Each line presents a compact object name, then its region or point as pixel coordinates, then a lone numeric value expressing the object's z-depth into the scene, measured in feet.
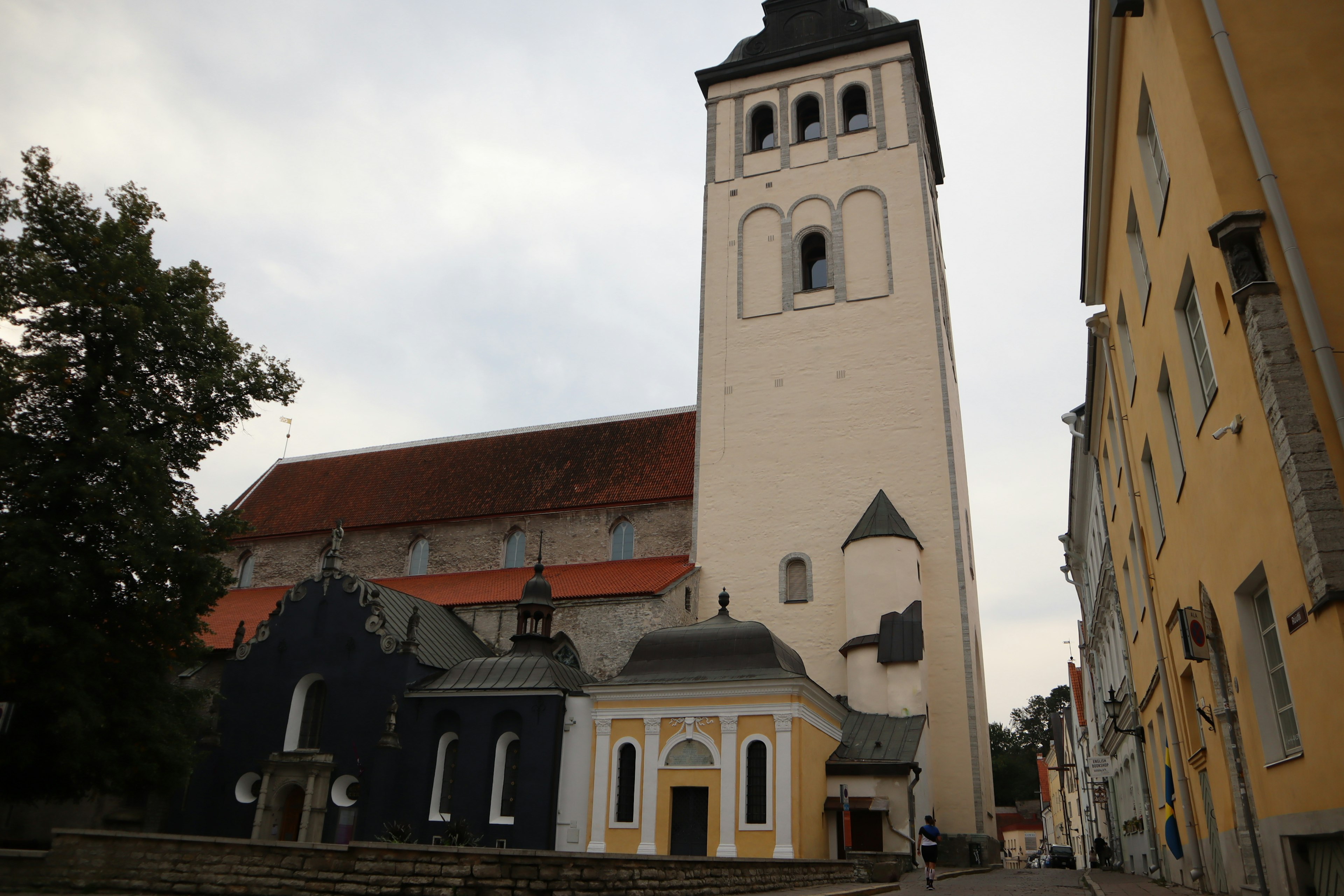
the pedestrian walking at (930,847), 45.09
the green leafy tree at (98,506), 46.68
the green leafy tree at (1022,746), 256.11
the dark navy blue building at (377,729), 62.08
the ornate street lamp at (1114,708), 58.80
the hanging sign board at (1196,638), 28.04
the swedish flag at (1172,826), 37.52
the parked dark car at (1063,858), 124.77
